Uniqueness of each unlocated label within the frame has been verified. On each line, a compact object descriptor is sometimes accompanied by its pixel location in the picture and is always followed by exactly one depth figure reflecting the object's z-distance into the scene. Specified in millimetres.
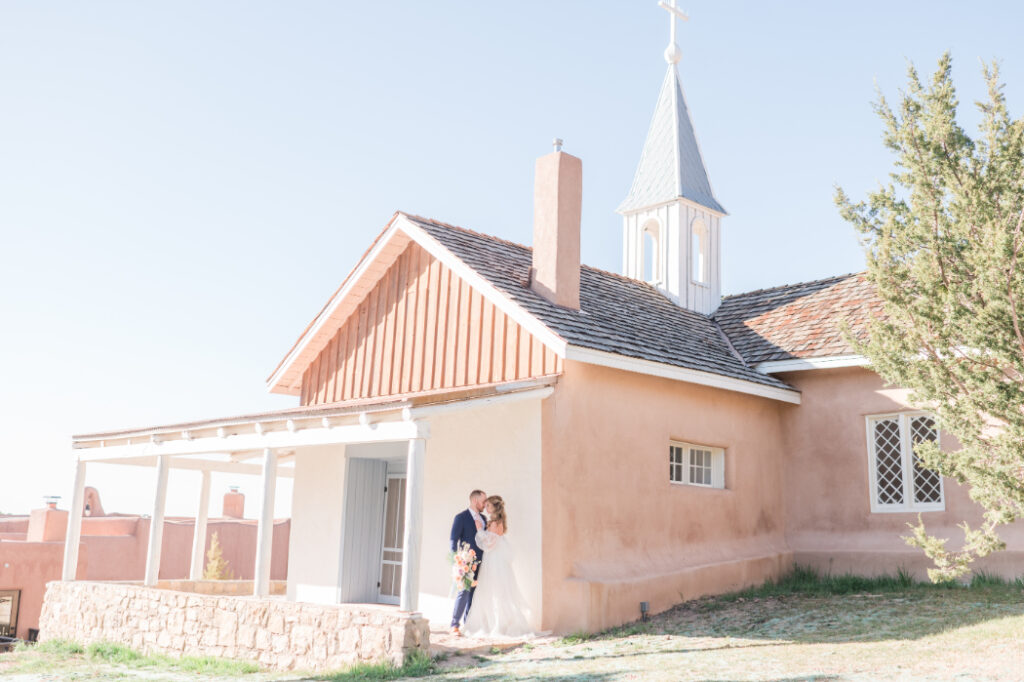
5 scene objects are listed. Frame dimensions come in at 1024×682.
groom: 11578
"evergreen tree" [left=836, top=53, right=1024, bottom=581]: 9281
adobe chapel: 11430
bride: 11500
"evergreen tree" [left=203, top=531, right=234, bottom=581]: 23386
